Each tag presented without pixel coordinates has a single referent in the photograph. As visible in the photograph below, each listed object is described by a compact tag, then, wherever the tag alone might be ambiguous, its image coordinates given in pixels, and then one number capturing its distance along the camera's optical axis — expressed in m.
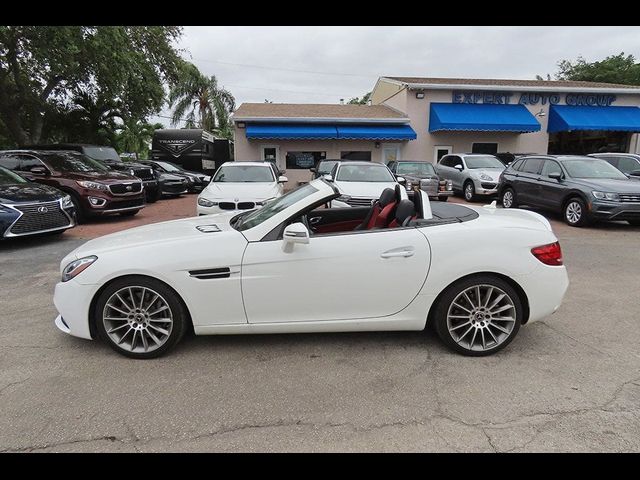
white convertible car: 3.10
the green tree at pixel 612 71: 32.19
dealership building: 19.64
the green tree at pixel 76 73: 14.05
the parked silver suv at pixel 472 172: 13.32
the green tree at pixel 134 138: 23.00
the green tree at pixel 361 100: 45.61
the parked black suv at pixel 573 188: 8.55
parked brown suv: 9.30
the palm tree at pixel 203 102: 33.00
